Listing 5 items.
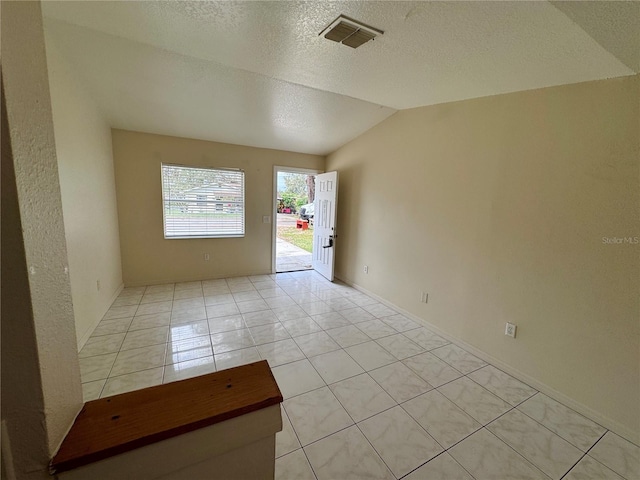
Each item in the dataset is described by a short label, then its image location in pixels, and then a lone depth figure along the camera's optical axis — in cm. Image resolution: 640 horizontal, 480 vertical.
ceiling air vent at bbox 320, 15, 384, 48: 156
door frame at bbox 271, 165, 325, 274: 456
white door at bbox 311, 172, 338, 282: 433
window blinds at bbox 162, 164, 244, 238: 400
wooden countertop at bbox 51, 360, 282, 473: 53
